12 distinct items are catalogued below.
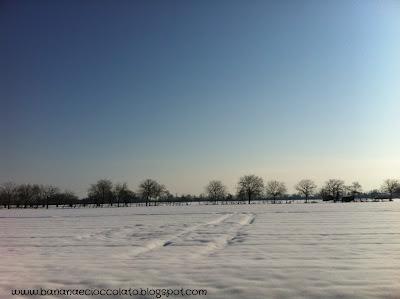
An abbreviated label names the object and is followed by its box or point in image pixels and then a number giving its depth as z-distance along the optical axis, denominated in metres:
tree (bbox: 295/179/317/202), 142.51
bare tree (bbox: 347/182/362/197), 150.62
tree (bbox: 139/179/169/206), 135.00
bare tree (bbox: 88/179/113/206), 137.70
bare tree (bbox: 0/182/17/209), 138.05
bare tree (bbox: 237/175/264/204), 130.62
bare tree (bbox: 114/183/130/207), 137.10
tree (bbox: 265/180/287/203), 146.00
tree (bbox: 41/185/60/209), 147.59
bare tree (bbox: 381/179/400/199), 137.00
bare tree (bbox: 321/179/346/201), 141.61
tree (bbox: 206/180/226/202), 144.88
